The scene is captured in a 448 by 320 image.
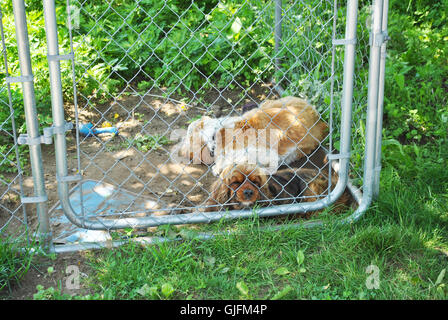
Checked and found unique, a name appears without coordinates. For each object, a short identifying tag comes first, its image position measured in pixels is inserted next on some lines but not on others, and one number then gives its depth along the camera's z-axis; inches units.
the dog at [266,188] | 116.6
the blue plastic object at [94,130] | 169.2
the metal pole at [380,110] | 103.2
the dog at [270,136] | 137.1
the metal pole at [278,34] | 182.4
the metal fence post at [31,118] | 88.0
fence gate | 103.1
